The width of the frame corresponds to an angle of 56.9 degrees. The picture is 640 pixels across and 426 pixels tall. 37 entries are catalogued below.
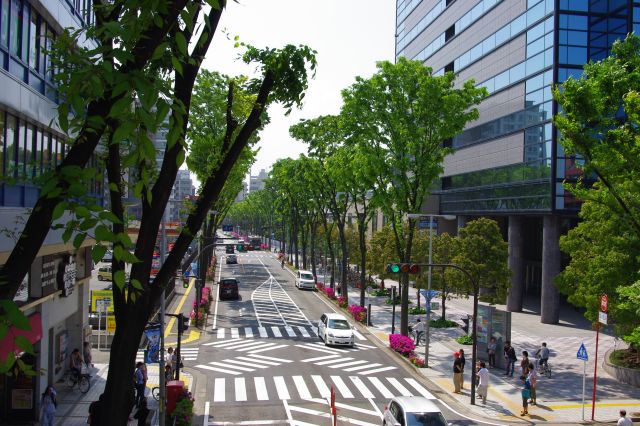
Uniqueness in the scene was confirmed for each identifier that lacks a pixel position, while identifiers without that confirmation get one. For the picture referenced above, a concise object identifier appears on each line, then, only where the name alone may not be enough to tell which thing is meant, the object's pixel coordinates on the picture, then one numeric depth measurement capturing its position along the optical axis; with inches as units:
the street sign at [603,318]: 874.1
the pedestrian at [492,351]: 1162.0
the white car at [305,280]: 2354.8
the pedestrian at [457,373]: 974.4
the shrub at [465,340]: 1360.7
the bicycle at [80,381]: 917.8
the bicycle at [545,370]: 1101.1
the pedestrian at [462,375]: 987.5
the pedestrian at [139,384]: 810.2
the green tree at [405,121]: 1268.5
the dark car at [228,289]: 2017.7
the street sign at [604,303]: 878.3
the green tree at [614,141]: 773.3
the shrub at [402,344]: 1230.9
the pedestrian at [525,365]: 1007.7
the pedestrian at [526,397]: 848.9
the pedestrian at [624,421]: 685.9
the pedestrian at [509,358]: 1099.3
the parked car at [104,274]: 2115.4
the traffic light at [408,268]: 1031.7
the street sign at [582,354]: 849.5
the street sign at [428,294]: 1229.2
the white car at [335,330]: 1325.0
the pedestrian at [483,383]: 915.4
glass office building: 1560.0
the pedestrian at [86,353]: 1023.6
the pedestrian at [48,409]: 703.1
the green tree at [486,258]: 1405.0
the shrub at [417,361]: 1149.1
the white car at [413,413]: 665.0
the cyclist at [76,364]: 917.8
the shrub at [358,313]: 1624.0
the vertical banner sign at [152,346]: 776.3
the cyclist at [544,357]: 1101.1
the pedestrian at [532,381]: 901.7
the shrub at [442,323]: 1610.5
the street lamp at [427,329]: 1151.6
